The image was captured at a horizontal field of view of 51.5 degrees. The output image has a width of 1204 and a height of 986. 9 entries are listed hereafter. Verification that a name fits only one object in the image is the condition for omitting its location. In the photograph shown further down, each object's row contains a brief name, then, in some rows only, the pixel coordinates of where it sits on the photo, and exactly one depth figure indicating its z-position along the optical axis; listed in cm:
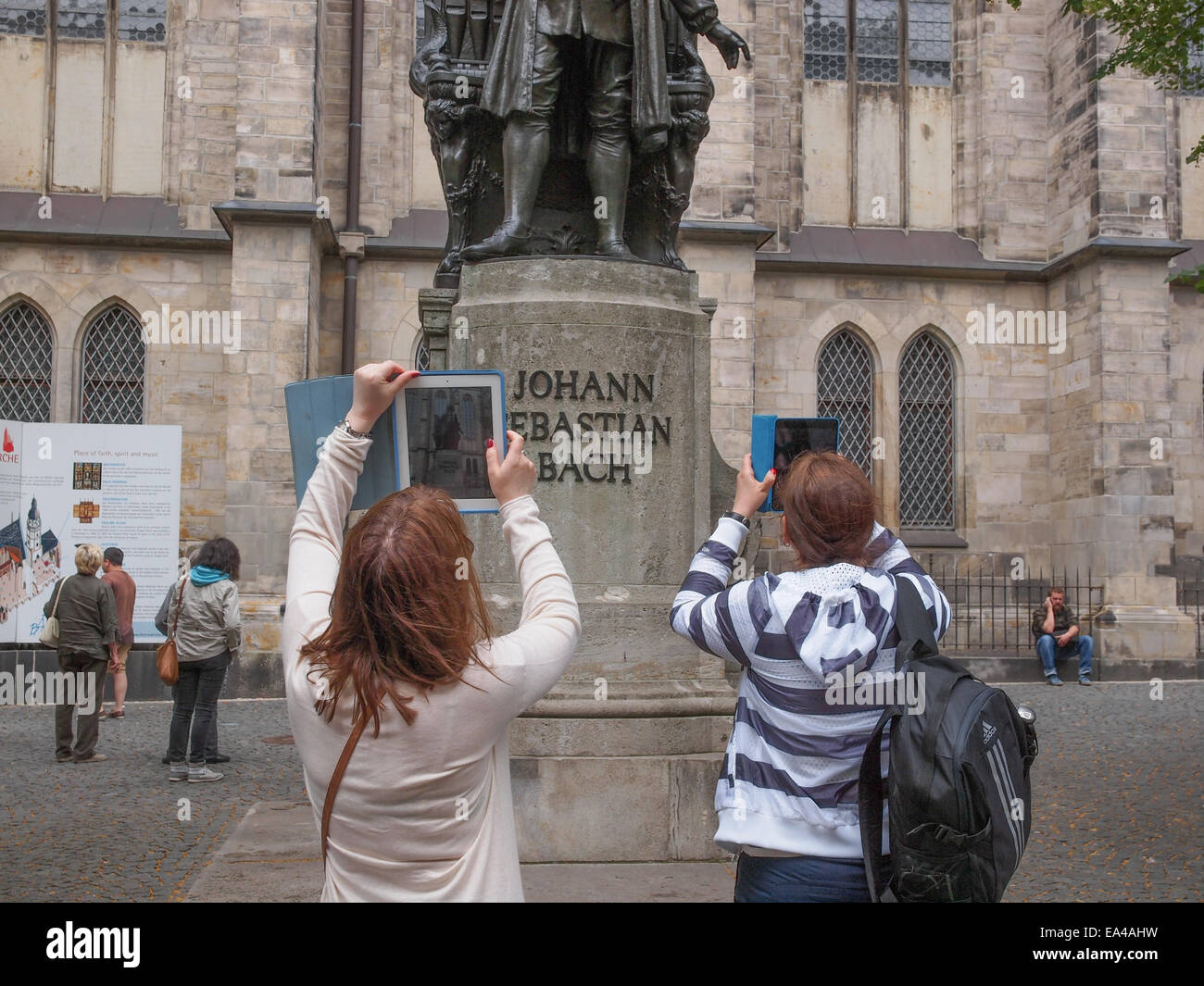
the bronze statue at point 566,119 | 611
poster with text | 1335
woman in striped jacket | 255
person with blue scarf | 908
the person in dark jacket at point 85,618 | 1003
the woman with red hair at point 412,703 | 197
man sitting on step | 1628
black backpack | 229
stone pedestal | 542
